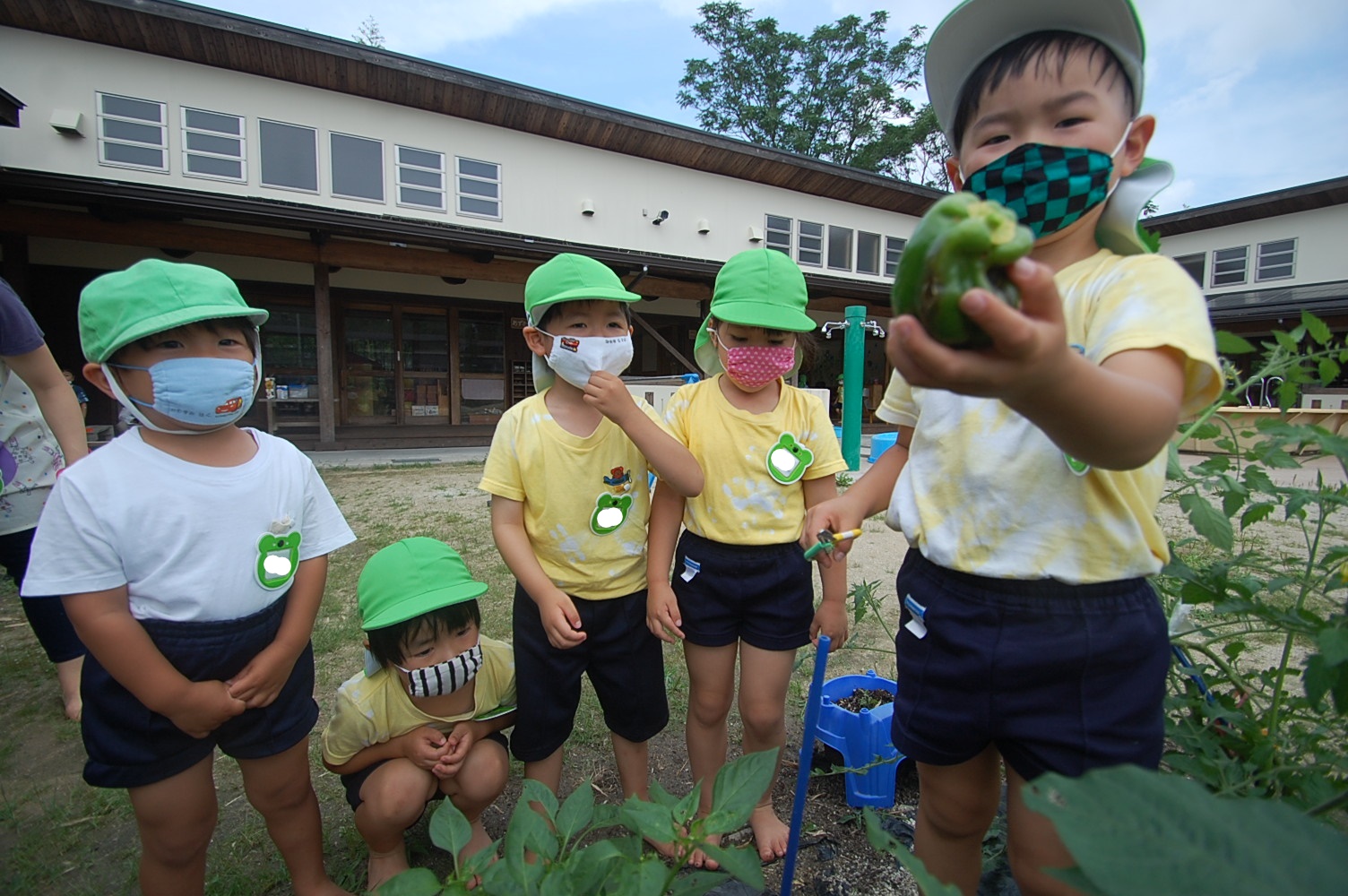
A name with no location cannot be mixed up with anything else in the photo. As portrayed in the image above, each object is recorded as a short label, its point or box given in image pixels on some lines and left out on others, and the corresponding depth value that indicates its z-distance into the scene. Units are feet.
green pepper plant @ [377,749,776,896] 2.57
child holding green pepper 2.98
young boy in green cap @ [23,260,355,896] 4.12
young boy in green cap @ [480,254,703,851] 5.51
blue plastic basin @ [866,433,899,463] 17.29
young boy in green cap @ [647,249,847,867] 5.67
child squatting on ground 5.18
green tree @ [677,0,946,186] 85.76
